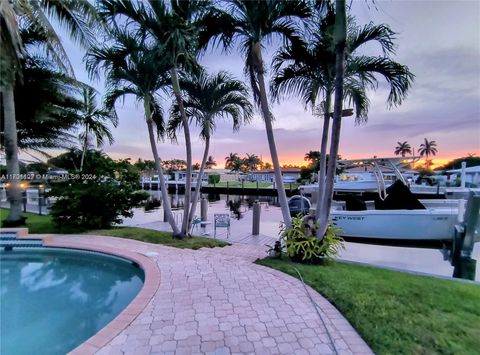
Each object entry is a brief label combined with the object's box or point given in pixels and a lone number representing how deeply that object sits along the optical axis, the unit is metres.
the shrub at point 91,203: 9.54
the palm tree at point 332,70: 5.27
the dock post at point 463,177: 18.23
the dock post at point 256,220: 9.71
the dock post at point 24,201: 14.50
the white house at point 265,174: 75.68
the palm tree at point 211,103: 8.27
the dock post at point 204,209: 12.20
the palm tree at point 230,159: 86.88
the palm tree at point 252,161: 87.24
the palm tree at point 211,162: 86.59
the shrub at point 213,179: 46.84
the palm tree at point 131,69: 7.28
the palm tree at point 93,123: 16.91
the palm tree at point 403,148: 78.61
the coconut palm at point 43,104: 10.81
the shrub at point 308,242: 5.92
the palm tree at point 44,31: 8.88
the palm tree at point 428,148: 78.38
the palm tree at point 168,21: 6.59
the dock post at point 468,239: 7.49
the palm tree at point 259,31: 5.64
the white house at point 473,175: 24.44
